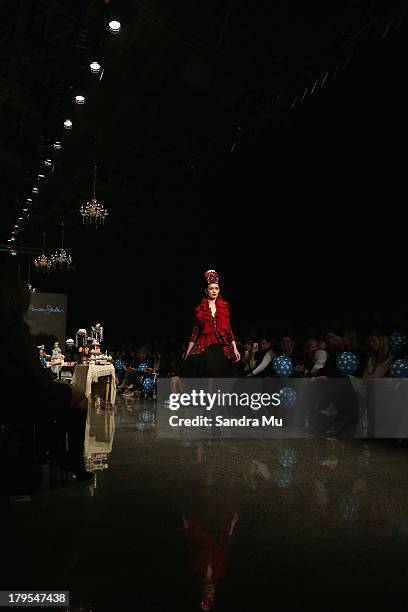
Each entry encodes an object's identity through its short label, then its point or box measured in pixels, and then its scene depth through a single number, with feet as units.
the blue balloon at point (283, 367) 17.95
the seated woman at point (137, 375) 32.44
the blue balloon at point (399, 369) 13.51
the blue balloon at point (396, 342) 14.94
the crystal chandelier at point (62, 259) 45.83
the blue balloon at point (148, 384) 30.37
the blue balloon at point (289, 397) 16.97
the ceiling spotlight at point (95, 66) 22.33
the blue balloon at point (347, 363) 15.64
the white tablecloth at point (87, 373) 20.63
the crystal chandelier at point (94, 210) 35.45
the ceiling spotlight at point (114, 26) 20.33
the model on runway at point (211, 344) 15.26
